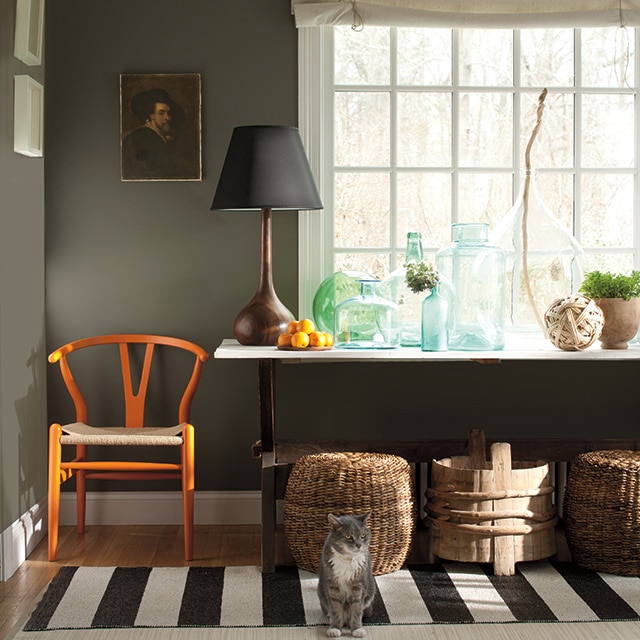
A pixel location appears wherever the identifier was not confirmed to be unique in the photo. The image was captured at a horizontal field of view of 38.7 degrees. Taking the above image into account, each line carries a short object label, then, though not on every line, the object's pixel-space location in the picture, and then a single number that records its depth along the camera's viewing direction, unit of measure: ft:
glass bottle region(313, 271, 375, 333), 12.67
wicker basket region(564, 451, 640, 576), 10.80
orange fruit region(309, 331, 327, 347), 11.17
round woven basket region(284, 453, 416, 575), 10.74
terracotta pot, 11.60
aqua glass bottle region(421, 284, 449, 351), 11.37
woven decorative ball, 11.24
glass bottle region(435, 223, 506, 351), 11.68
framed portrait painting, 13.00
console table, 11.06
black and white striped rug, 9.71
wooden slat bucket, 11.03
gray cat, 9.39
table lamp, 11.69
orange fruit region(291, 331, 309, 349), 11.10
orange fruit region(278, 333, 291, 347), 11.20
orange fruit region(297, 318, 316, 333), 11.27
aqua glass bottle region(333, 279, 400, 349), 11.75
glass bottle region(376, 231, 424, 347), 12.38
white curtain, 12.76
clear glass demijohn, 12.66
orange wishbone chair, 11.73
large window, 13.24
